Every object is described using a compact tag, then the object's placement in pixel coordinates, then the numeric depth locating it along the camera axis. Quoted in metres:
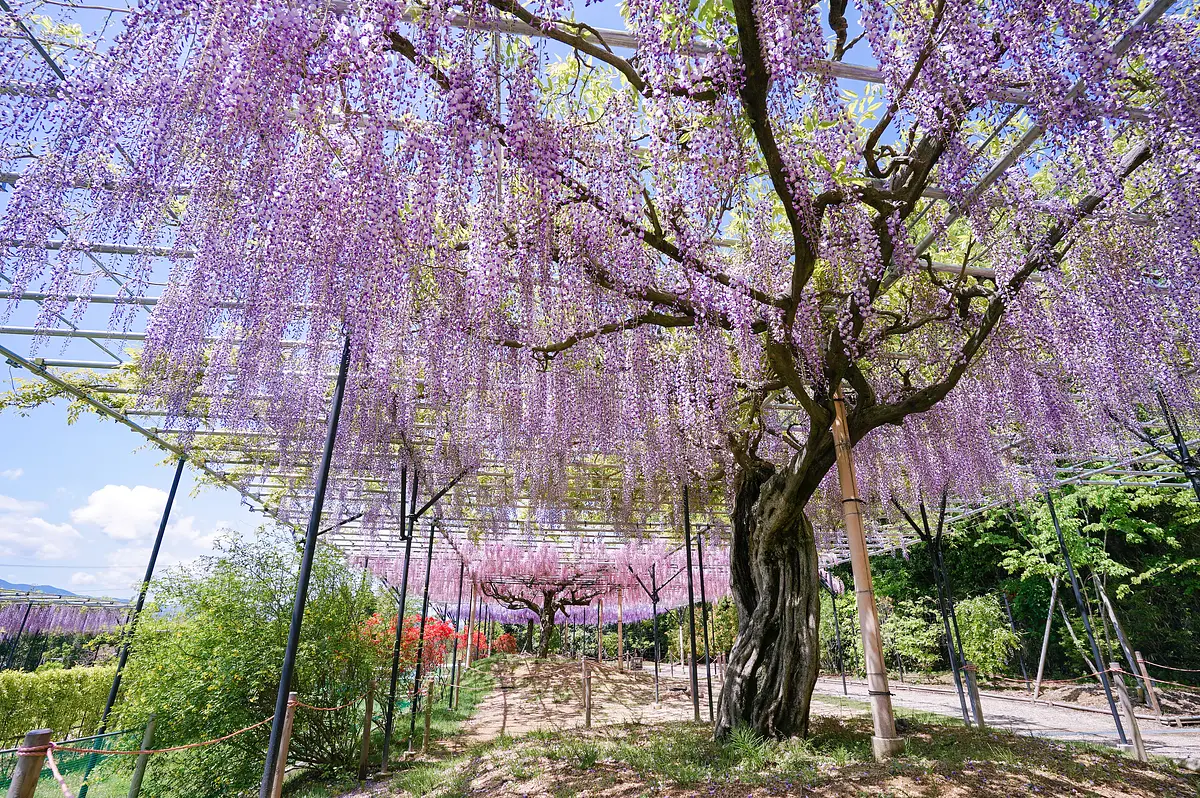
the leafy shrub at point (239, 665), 4.83
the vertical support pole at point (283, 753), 3.41
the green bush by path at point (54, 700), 8.34
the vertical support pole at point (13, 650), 16.30
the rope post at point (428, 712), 6.70
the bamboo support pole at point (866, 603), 4.05
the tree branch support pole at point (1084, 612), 6.89
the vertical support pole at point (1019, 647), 13.26
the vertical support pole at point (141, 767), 4.61
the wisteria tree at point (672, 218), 2.81
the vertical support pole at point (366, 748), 5.56
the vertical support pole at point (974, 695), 6.12
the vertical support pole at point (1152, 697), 9.79
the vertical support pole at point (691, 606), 6.77
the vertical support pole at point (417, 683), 7.16
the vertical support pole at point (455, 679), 10.79
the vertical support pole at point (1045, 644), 11.30
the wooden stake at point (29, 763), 1.85
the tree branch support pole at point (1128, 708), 5.08
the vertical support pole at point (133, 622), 5.25
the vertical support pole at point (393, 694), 5.70
